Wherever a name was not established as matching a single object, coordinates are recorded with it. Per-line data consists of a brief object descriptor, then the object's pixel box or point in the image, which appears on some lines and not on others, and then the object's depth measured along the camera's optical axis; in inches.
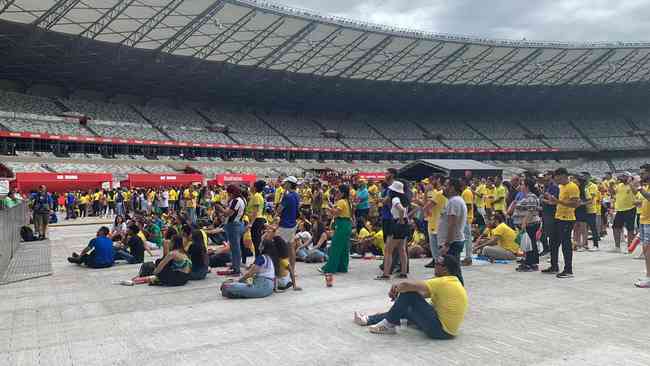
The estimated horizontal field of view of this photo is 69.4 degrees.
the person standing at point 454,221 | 291.7
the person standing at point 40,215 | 625.6
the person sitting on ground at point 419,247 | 446.3
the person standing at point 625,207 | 435.5
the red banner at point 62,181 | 1049.5
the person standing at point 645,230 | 289.9
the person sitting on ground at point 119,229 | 475.5
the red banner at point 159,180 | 1215.6
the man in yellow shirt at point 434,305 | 193.6
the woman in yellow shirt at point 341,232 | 335.6
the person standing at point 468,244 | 382.6
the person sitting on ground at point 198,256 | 331.0
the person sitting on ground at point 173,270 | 311.0
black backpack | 605.9
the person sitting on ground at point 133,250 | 427.2
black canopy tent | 926.3
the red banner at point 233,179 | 1341.0
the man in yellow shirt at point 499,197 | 533.6
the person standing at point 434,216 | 359.3
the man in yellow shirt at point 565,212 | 320.5
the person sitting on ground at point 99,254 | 402.0
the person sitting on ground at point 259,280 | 271.6
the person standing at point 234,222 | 338.6
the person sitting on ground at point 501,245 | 407.8
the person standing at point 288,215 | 315.9
